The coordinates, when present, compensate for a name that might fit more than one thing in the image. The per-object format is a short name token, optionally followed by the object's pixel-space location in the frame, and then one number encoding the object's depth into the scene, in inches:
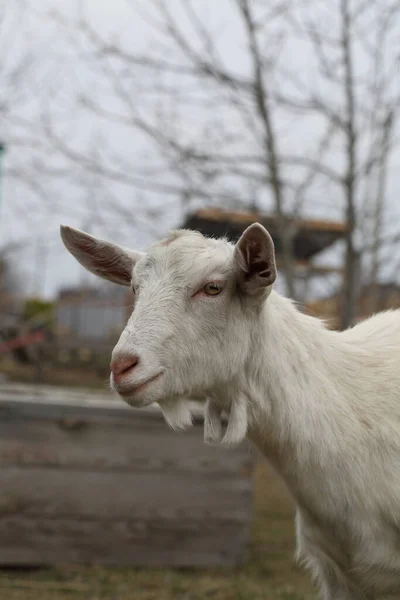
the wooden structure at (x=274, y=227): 268.7
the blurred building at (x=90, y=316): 810.5
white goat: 103.7
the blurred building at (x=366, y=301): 280.2
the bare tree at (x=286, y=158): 249.3
